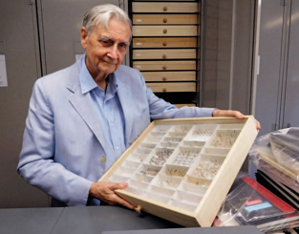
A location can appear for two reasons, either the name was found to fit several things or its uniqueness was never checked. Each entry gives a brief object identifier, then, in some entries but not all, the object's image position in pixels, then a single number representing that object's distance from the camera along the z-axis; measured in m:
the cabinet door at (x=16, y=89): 2.01
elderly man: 1.00
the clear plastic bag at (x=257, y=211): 0.67
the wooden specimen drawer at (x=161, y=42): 2.24
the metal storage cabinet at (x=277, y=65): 2.00
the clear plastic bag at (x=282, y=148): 0.80
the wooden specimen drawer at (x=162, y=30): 2.21
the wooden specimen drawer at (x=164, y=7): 2.18
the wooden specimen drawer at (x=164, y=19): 2.20
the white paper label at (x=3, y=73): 2.04
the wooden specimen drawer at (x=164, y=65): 2.28
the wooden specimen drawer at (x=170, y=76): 2.31
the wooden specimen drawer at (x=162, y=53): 2.26
